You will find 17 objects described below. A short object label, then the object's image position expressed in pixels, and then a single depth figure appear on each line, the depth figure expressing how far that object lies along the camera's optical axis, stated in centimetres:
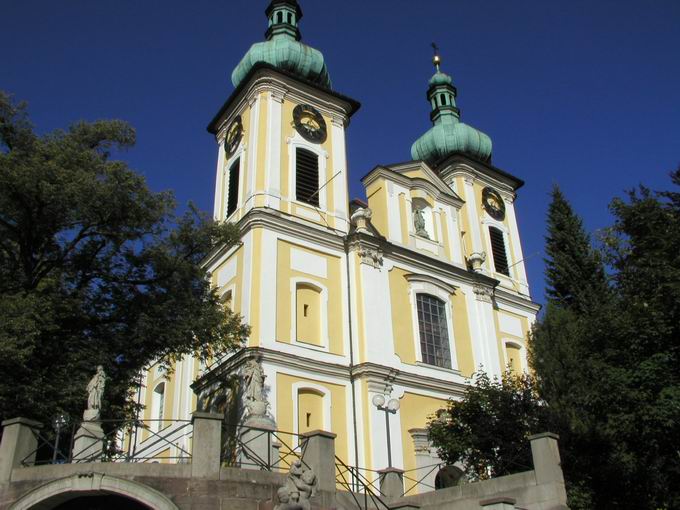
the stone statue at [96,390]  1512
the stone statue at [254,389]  1792
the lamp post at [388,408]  2128
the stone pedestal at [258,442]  1645
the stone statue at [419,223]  2814
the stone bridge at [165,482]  1190
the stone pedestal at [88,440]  1398
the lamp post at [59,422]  1505
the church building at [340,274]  2172
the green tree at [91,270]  1620
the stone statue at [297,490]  1106
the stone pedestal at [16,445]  1268
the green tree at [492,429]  1897
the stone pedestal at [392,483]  1645
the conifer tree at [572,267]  2373
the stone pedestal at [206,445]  1234
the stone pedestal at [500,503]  1370
